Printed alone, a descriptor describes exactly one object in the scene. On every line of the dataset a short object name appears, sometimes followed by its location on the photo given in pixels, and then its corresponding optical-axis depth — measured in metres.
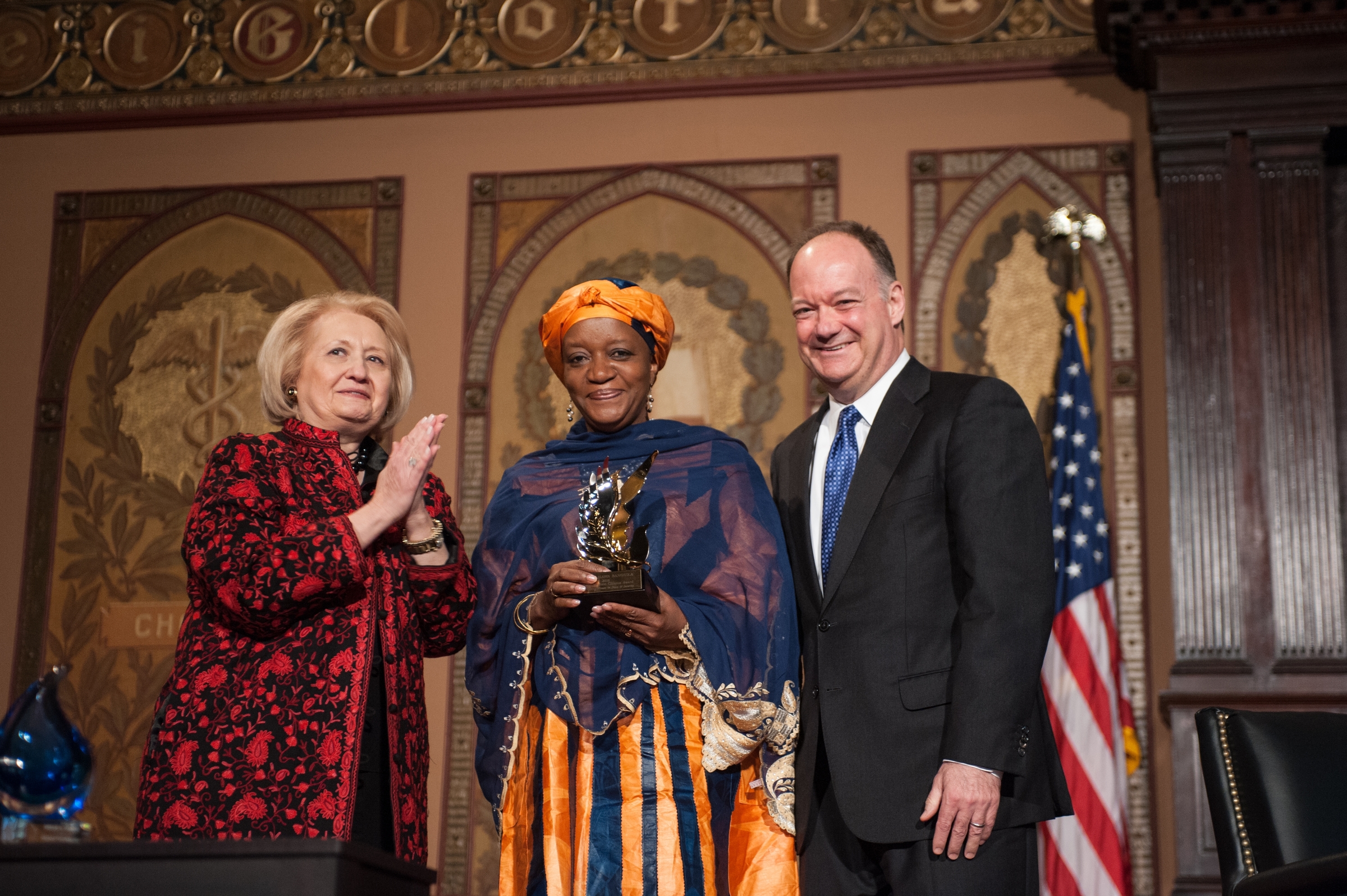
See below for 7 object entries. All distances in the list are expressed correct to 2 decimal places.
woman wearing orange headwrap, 2.66
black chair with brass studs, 2.65
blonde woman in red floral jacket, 2.50
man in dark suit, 2.45
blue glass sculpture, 2.11
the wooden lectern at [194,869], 1.84
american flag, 4.15
